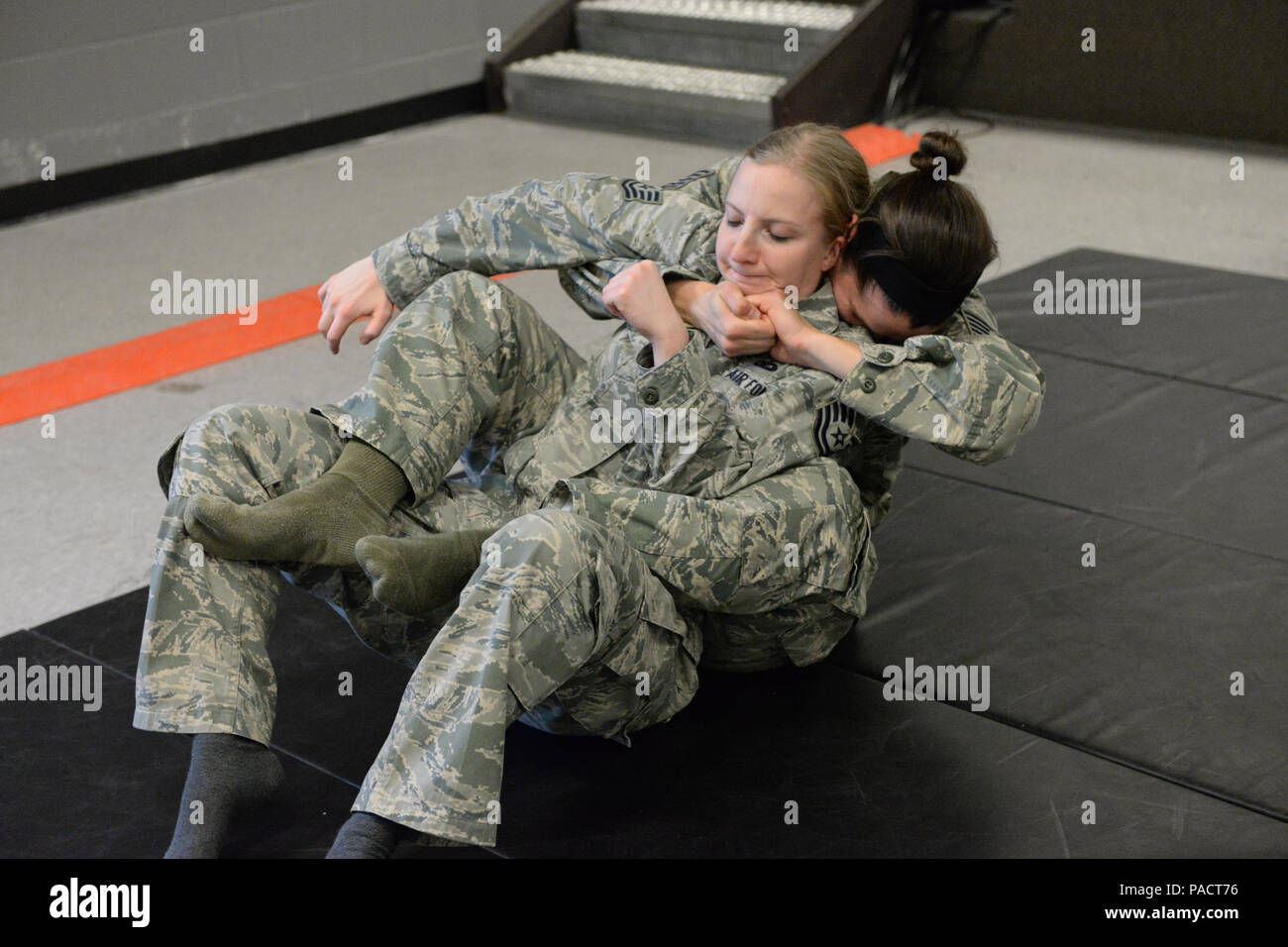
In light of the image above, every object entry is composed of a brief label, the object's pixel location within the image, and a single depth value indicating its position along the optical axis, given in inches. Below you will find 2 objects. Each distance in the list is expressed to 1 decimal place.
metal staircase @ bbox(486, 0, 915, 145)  247.0
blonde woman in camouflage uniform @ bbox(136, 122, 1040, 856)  67.4
